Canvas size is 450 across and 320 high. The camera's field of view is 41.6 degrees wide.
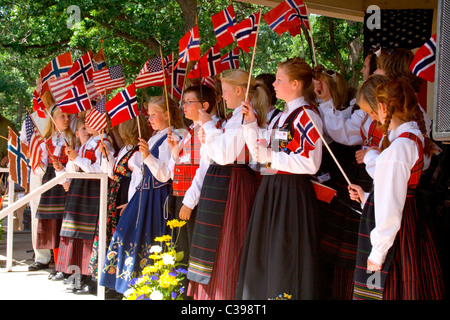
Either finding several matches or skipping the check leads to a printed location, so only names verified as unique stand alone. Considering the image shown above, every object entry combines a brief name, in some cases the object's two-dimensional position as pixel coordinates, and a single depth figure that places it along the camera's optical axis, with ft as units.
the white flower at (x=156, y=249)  12.69
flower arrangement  11.96
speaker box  9.33
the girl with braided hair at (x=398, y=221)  9.91
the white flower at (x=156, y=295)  11.58
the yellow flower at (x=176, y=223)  13.42
